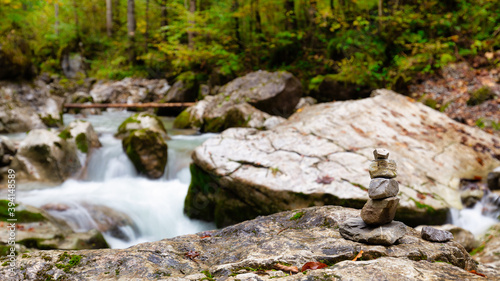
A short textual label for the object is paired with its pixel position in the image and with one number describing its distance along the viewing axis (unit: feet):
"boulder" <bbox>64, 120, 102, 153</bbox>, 24.22
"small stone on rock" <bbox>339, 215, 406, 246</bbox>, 5.88
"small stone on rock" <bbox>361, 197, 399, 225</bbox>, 6.00
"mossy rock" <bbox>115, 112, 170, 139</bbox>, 28.48
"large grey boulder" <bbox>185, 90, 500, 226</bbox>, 13.67
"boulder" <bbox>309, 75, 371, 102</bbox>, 31.89
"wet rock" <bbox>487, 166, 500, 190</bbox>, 15.06
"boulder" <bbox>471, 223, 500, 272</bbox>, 11.08
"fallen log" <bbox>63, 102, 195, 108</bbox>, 40.75
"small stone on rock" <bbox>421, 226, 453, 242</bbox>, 6.32
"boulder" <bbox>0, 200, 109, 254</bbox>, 12.17
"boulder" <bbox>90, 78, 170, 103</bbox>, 49.98
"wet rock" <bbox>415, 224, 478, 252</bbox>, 12.81
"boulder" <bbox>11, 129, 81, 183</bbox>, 20.59
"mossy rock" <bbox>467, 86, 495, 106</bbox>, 24.47
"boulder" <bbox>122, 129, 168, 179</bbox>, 22.80
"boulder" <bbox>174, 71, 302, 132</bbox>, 30.35
